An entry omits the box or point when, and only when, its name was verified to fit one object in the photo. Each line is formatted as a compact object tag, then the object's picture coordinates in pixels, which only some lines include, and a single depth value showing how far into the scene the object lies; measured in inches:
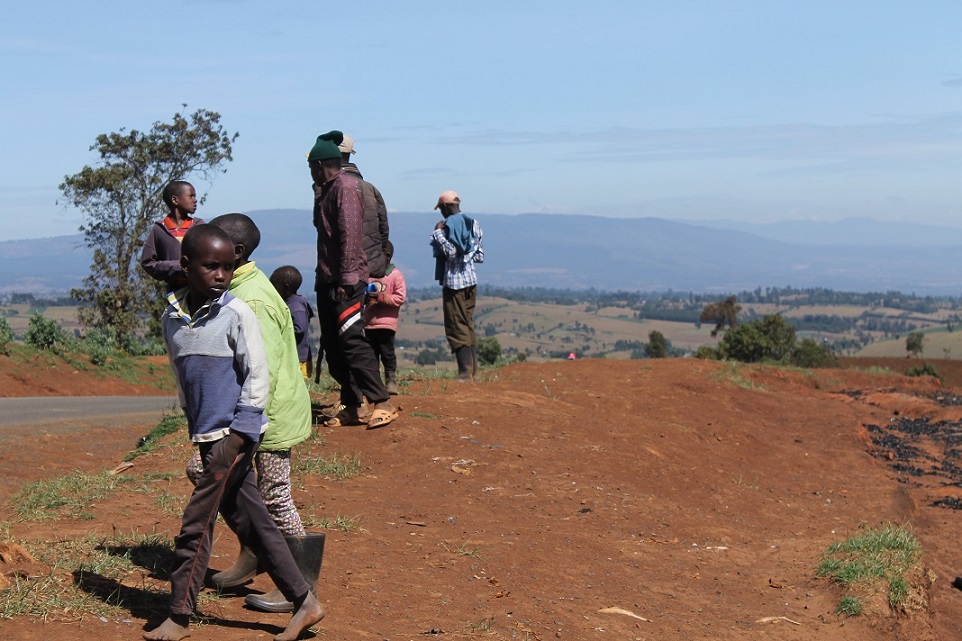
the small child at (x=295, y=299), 340.2
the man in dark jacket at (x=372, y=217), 355.9
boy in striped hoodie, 180.7
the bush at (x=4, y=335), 701.9
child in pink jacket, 395.2
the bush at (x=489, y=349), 1338.6
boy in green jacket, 195.8
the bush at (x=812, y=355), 1222.7
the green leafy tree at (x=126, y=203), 1040.8
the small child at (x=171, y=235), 284.2
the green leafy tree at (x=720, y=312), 1734.7
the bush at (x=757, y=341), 1232.2
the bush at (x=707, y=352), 1103.2
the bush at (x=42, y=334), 754.8
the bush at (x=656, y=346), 1539.1
